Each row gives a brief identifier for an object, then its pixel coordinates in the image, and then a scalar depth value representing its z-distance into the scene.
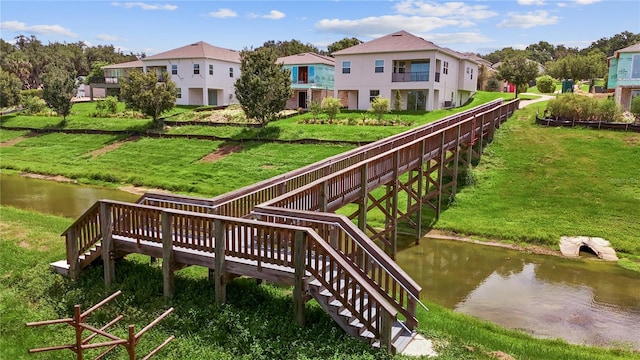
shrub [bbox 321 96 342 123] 37.63
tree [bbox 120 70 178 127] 38.47
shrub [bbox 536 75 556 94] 49.19
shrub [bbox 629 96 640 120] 29.31
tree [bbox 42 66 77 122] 44.34
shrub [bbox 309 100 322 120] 38.72
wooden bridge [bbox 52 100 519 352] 8.26
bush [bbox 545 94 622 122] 30.41
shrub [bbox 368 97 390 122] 36.75
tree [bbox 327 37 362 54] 75.38
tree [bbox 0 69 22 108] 54.62
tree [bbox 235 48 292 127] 34.62
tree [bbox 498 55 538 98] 45.91
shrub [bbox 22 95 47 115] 52.31
